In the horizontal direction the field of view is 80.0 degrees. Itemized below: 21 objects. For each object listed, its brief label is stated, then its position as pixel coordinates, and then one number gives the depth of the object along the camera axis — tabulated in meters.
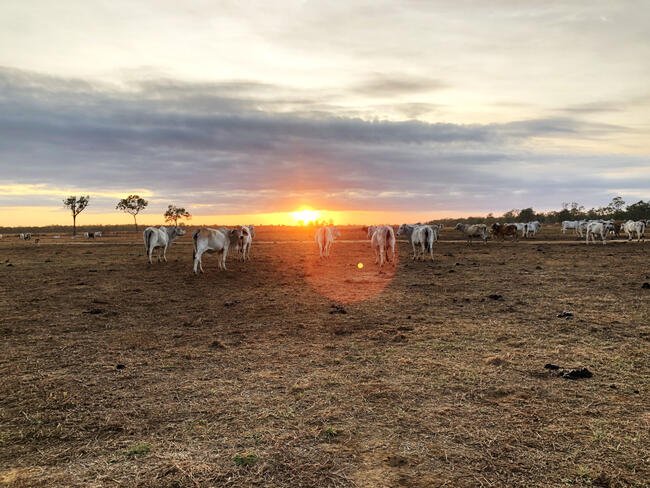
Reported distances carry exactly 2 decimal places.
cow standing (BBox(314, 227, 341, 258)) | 26.31
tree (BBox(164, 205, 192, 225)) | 102.00
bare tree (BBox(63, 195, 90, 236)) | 76.62
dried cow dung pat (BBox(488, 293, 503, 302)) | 12.57
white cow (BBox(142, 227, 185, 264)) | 23.30
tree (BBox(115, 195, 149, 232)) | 81.31
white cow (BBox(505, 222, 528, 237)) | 50.47
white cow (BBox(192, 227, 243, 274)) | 19.45
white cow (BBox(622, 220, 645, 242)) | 39.65
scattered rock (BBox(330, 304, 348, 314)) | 11.08
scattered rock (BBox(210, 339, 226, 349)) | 8.04
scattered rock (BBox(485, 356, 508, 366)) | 6.79
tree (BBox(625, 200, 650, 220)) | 84.31
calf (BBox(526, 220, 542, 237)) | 51.39
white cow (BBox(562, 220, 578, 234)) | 58.95
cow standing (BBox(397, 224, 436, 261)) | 24.78
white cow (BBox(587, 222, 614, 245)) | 37.94
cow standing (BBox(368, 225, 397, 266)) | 20.88
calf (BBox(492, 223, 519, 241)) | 43.03
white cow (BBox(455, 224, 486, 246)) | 40.94
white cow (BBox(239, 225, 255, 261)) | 24.80
